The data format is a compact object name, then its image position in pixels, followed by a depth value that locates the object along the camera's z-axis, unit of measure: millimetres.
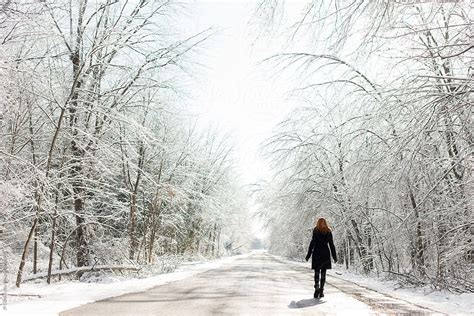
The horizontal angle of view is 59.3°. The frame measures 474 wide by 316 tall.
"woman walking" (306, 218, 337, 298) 9270
